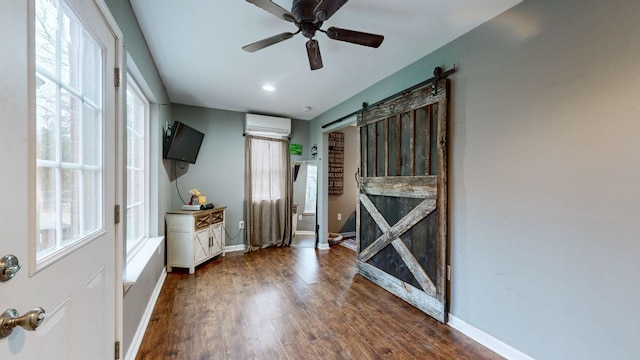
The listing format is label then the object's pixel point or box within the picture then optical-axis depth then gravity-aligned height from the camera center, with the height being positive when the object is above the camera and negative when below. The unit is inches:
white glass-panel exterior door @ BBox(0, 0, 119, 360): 26.9 -5.0
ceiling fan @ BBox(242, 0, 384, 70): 60.9 +40.0
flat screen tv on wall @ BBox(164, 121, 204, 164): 134.1 +19.2
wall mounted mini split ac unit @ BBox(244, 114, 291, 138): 175.6 +36.8
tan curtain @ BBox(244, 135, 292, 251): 179.8 -10.3
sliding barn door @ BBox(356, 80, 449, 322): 91.9 -8.0
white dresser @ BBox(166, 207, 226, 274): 135.2 -32.5
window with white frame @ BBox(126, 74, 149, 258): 95.3 +4.4
